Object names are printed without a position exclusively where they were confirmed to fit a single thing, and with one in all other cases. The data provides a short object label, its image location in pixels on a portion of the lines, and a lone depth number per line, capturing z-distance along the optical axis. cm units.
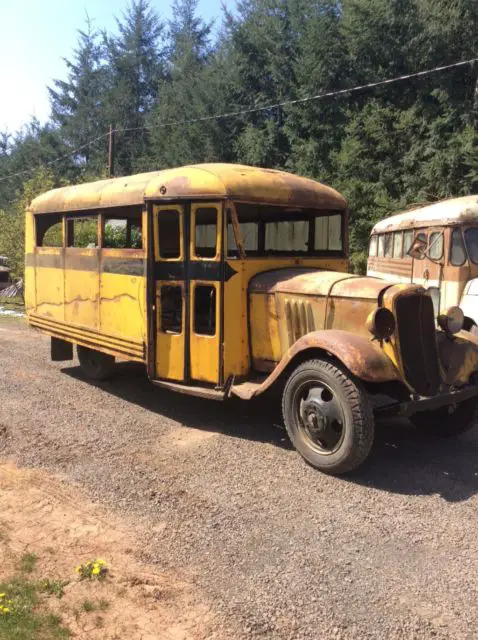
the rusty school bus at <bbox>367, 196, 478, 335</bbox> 809
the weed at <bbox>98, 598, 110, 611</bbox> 294
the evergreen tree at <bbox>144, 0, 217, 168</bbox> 2917
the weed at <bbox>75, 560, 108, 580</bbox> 320
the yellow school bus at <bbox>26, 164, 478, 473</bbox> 452
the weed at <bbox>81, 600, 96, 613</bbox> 293
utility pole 2116
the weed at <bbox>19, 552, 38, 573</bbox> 326
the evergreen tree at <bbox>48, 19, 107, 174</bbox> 4456
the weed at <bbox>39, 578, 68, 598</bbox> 306
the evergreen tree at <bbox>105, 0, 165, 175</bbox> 4216
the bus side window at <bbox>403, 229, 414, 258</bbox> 977
